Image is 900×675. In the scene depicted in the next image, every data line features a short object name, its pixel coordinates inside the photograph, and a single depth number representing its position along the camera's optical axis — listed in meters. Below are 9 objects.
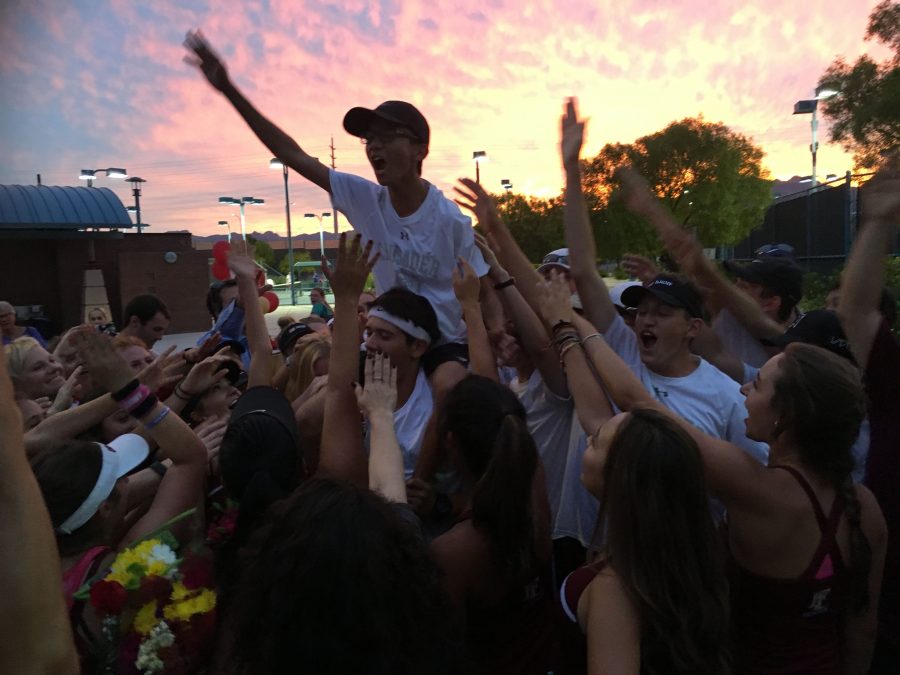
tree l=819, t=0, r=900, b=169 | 14.42
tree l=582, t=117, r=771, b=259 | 28.36
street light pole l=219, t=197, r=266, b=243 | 53.78
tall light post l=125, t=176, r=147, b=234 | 28.14
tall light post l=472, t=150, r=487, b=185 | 27.86
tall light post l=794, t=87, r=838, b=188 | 21.61
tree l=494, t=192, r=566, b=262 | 33.78
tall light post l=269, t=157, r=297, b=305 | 37.85
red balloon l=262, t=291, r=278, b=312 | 6.32
